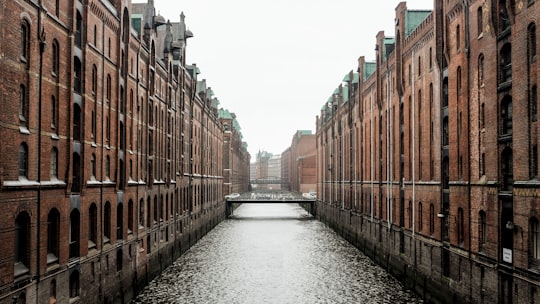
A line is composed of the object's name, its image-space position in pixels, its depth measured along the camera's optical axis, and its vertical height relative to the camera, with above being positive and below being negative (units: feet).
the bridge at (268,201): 279.08 -17.94
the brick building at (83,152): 52.60 +2.10
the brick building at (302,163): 458.50 +3.67
